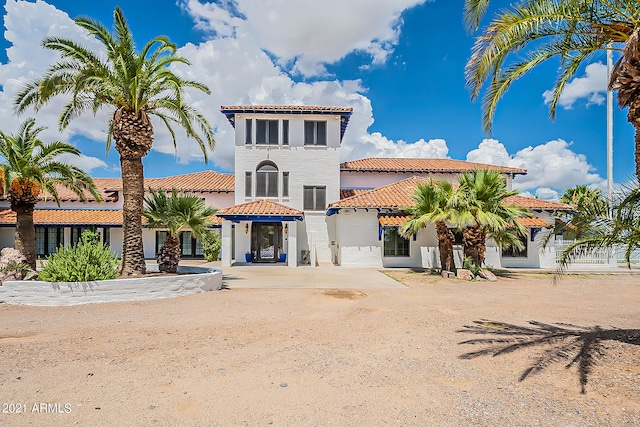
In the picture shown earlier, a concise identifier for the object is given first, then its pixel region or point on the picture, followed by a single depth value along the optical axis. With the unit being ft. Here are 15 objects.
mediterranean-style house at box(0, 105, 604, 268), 72.13
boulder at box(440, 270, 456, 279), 56.18
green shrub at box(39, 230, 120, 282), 34.91
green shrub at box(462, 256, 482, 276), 56.03
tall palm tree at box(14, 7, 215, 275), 39.83
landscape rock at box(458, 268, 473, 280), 54.80
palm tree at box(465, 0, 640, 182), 19.94
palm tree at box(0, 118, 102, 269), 43.65
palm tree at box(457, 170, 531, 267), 52.95
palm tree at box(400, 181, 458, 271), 54.39
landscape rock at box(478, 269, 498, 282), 54.75
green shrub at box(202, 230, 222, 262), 80.84
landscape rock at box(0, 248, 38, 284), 39.27
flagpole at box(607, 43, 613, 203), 76.89
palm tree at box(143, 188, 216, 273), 44.55
